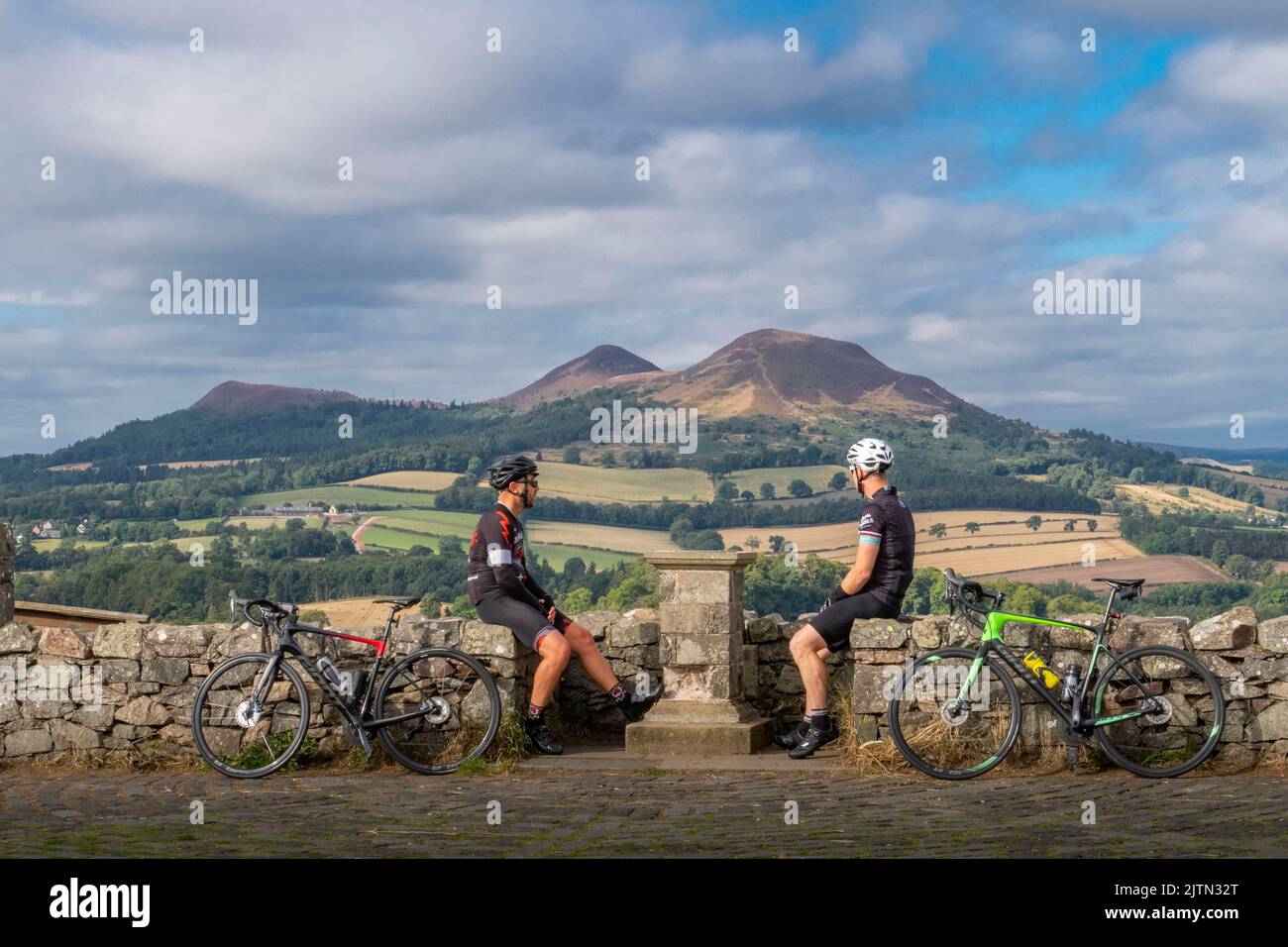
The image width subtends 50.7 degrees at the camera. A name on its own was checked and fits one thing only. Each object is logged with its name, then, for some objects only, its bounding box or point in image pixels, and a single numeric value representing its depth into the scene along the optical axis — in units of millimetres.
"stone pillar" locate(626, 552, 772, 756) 8672
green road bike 7969
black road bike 8438
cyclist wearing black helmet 8547
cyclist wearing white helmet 8320
